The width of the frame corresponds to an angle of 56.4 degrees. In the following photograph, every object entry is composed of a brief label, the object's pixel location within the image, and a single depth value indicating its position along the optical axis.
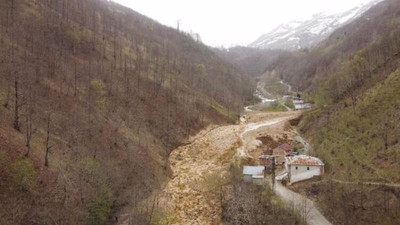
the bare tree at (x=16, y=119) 40.88
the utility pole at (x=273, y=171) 46.84
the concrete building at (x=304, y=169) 46.34
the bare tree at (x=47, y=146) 38.72
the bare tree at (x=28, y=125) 38.84
